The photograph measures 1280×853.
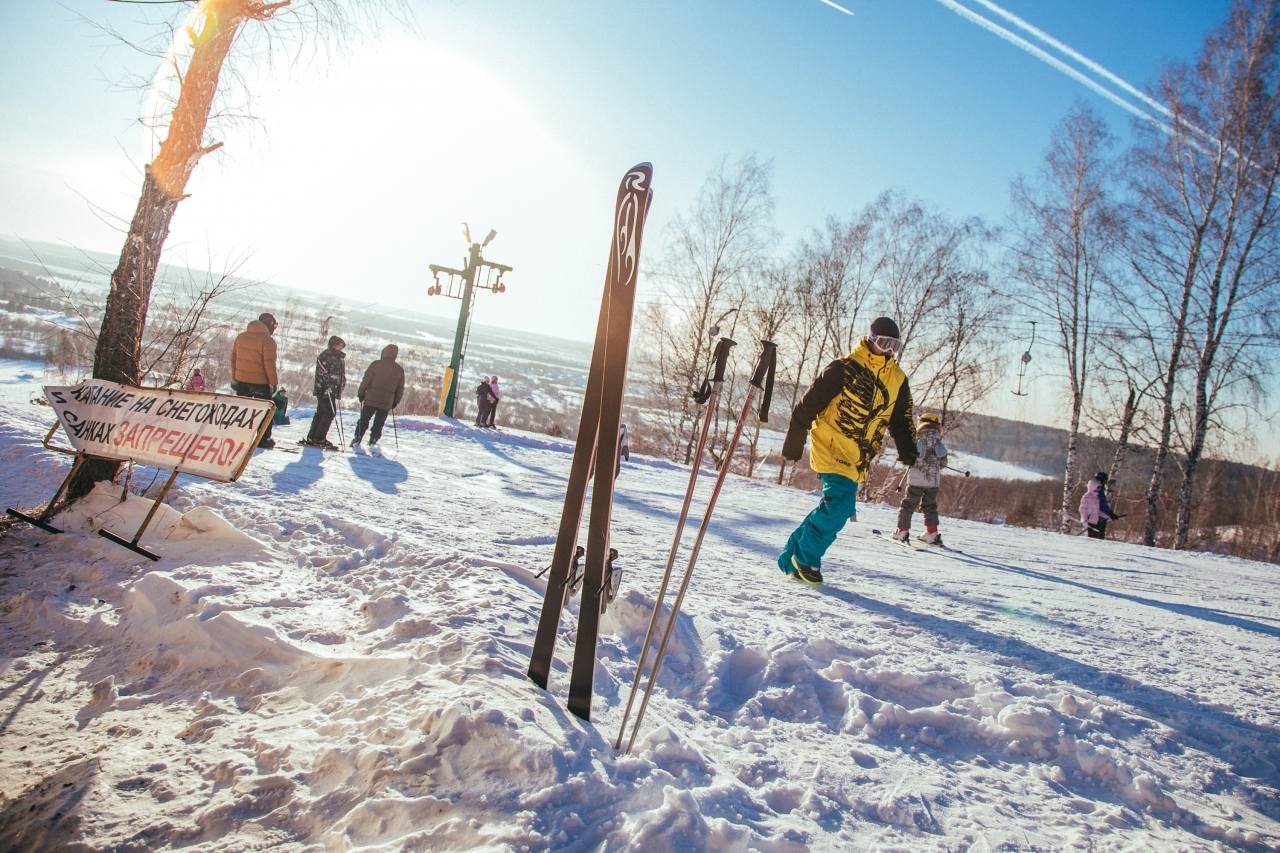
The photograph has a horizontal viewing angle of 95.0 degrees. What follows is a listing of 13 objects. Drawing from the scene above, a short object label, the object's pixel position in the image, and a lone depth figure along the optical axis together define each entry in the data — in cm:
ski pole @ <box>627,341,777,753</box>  199
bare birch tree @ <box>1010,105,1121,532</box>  1430
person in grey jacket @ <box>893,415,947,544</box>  664
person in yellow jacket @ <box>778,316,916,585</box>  387
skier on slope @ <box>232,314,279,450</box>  723
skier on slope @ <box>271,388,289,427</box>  960
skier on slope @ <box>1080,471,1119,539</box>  1109
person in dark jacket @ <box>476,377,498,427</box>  1655
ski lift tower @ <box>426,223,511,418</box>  1589
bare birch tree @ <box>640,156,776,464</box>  1880
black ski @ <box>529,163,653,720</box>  204
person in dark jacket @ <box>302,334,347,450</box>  793
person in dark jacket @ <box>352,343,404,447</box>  849
